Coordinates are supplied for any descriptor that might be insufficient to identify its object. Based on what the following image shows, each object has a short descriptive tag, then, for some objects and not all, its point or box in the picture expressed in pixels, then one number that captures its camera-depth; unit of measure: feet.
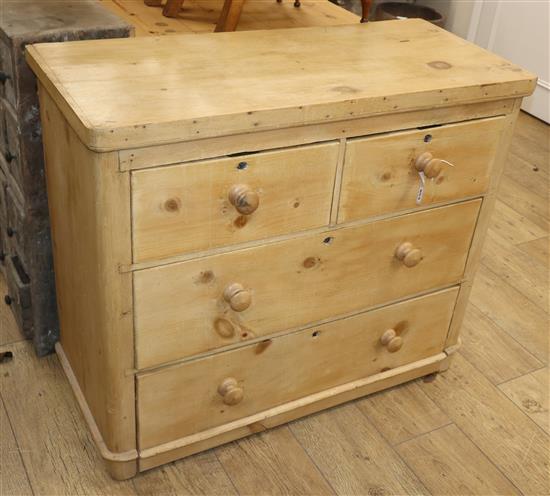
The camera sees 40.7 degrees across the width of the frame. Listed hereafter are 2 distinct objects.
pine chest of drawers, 3.90
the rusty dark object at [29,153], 4.75
